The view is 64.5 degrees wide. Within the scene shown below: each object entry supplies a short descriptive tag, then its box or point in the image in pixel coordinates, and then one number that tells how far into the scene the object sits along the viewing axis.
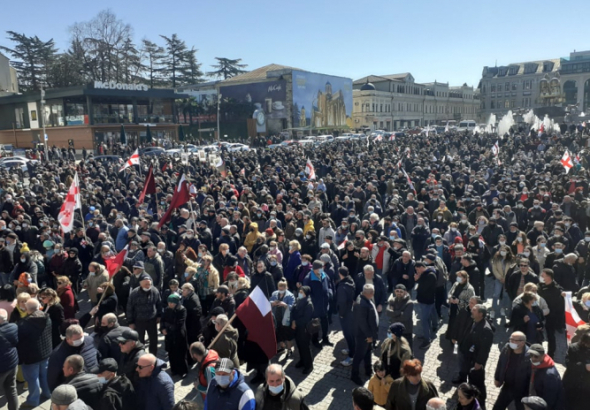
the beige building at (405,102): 80.88
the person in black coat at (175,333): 6.68
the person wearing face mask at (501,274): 8.40
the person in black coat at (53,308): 6.46
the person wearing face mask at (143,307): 6.96
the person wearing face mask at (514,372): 5.13
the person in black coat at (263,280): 7.77
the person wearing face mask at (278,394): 4.38
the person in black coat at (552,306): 6.91
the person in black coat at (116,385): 4.56
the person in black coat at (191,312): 6.89
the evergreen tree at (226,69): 82.09
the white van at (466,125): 60.85
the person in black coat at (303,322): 6.77
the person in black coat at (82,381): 4.48
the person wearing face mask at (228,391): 4.43
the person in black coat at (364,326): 6.50
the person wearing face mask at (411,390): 4.64
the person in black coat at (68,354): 5.13
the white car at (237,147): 38.04
